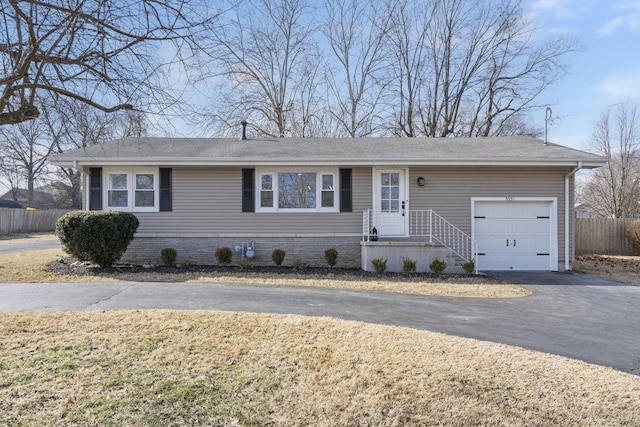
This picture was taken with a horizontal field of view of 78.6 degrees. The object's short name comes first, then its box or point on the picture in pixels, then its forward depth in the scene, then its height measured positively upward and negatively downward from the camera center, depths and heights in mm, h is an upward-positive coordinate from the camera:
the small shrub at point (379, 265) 10266 -1152
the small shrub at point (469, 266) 10180 -1156
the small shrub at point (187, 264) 10765 -1194
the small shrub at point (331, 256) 10867 -949
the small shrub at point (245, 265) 10695 -1194
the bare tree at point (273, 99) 20406 +7084
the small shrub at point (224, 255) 11023 -939
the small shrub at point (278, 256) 10938 -959
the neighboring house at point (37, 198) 47475 +3220
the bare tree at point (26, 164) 33891 +5469
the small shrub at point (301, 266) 10680 -1207
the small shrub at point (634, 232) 16438 -442
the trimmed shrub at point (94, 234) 9656 -308
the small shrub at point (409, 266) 10227 -1155
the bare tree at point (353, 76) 23219 +8913
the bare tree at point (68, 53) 4180 +1964
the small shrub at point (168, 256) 10828 -953
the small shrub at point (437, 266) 10180 -1148
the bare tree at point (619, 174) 23672 +2984
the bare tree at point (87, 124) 5098 +1386
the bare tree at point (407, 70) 23359 +9208
